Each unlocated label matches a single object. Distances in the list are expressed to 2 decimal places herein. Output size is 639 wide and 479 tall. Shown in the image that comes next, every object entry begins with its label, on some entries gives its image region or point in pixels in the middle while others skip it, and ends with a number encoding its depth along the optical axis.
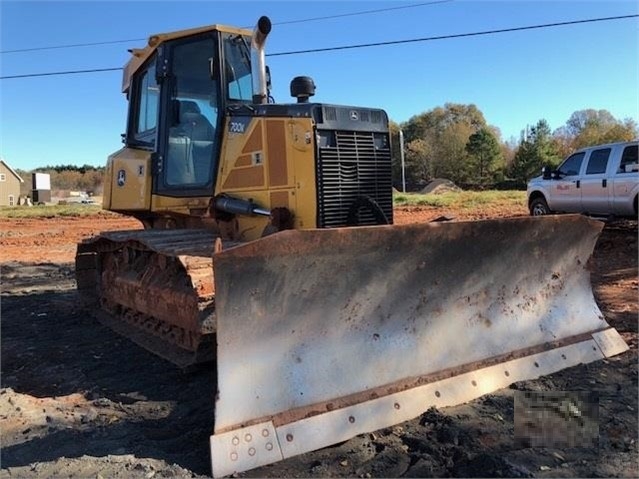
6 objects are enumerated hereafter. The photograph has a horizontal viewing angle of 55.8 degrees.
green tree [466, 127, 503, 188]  63.34
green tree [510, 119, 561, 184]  56.25
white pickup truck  11.81
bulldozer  3.67
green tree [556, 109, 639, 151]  59.16
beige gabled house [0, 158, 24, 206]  57.72
